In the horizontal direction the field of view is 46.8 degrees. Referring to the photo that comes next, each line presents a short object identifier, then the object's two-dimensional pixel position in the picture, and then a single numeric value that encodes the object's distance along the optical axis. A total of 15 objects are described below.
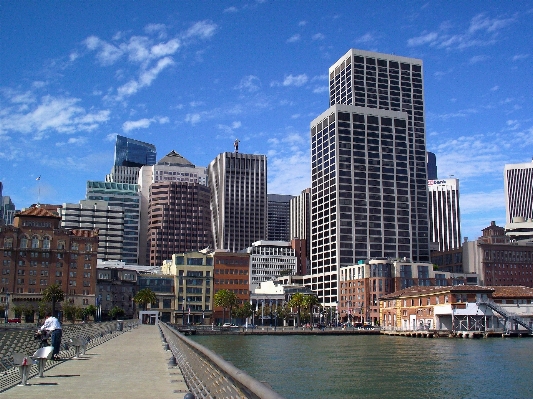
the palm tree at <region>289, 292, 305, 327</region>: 181.69
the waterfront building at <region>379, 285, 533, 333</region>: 139.00
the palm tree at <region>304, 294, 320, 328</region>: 180.38
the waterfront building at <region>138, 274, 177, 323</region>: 179.38
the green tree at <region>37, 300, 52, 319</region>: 145.88
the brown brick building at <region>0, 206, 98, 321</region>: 155.75
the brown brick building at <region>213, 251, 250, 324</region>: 186.12
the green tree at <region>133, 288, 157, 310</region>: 165.62
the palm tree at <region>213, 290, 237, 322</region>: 168.50
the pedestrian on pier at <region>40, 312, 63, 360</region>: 25.61
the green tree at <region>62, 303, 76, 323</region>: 146.62
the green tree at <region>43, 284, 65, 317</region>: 144.88
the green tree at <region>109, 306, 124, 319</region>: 163.25
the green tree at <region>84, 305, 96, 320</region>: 153.88
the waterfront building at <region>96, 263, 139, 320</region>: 178.00
